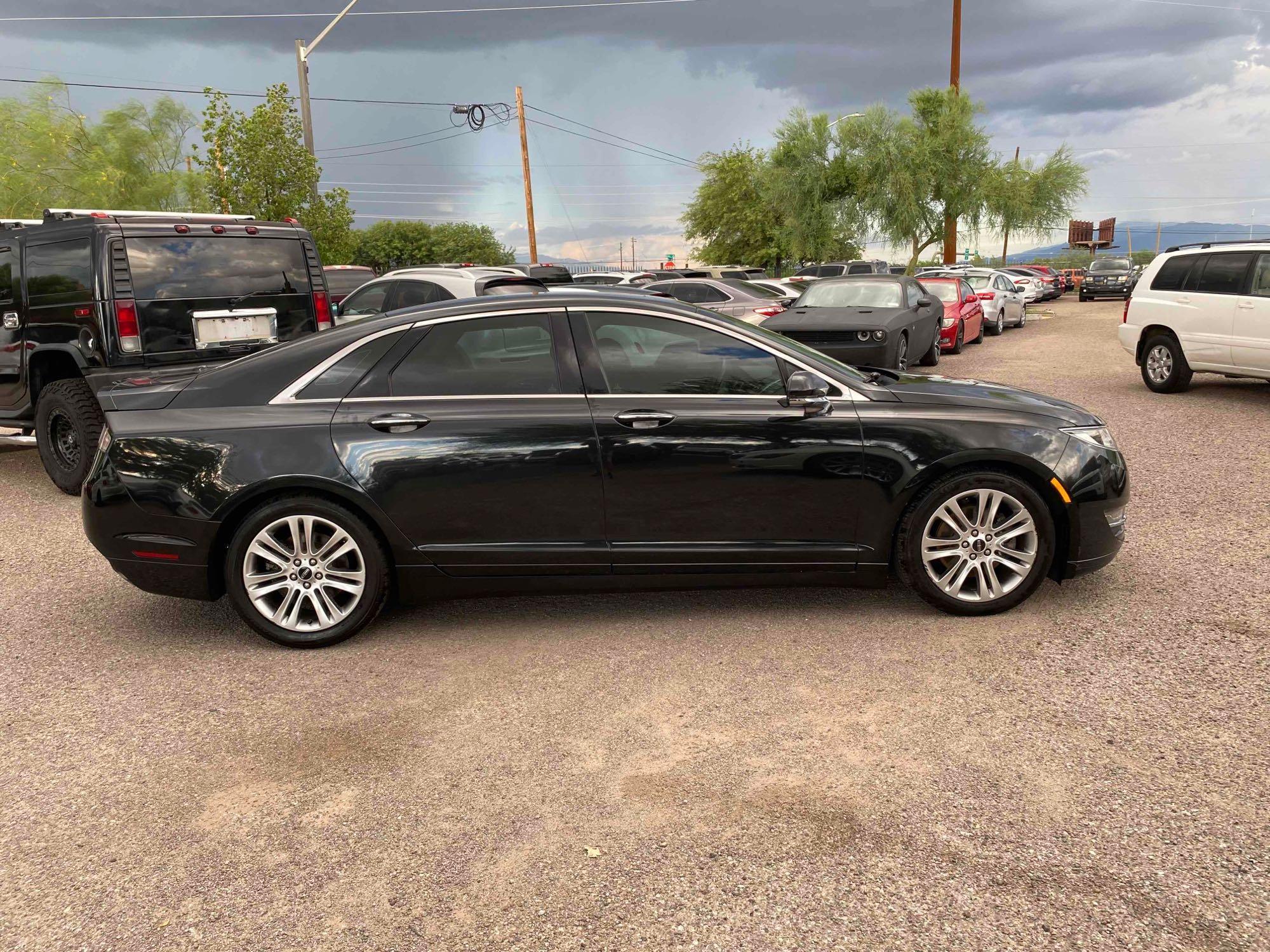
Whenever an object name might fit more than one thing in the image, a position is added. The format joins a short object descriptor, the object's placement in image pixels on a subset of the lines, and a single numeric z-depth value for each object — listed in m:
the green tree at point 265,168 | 23.30
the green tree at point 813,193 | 42.97
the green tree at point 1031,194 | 40.66
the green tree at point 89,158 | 35.72
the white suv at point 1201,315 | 11.23
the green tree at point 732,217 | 63.69
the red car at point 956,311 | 18.89
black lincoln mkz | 4.71
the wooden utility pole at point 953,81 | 38.47
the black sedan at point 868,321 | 12.89
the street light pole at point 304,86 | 21.25
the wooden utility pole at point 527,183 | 38.12
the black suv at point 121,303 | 7.69
